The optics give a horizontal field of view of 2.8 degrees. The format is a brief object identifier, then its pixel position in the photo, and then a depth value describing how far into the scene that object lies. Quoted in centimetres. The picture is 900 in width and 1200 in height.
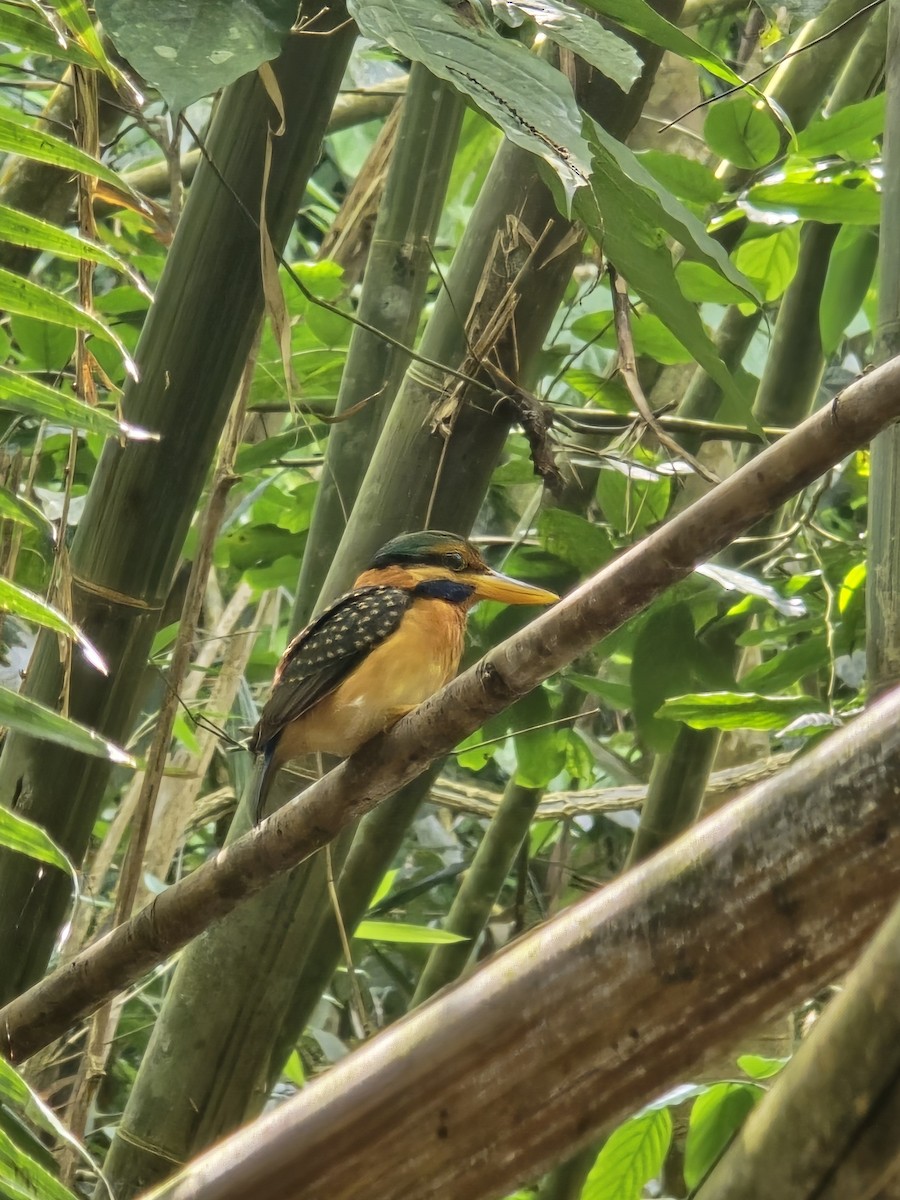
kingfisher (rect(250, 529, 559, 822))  938
